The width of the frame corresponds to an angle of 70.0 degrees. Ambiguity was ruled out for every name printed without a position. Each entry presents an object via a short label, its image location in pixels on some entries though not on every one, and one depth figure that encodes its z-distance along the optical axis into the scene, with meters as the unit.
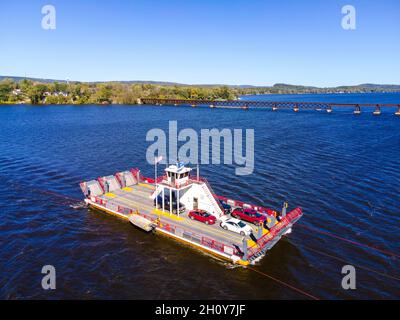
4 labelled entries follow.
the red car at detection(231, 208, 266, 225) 38.84
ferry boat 34.25
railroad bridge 178.91
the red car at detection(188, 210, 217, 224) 39.06
